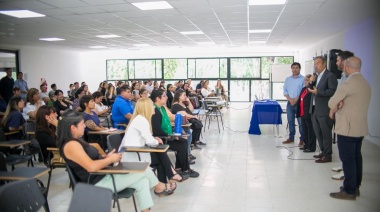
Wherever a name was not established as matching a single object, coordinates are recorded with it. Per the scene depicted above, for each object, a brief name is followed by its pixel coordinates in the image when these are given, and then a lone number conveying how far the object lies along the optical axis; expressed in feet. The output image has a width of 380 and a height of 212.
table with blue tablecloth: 25.31
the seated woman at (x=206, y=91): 38.99
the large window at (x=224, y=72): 55.42
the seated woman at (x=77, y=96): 24.64
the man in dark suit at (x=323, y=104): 15.61
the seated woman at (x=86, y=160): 8.54
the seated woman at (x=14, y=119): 16.52
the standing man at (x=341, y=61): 13.80
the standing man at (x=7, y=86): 32.60
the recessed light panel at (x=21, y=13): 20.18
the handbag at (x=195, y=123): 20.35
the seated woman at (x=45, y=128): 13.46
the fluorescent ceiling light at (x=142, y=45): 44.27
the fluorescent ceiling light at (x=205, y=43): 42.21
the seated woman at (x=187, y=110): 18.69
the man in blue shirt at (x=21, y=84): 33.25
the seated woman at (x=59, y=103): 24.37
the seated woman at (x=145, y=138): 11.66
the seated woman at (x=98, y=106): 19.30
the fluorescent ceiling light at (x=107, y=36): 33.73
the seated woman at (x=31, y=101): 20.55
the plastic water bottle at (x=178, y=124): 14.35
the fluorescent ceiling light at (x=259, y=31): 31.22
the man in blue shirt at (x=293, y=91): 21.18
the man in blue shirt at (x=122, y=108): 17.24
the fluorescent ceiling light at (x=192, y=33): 32.03
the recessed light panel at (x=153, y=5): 18.46
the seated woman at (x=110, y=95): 33.58
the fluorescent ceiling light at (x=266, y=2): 18.34
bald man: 11.31
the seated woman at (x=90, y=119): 15.47
